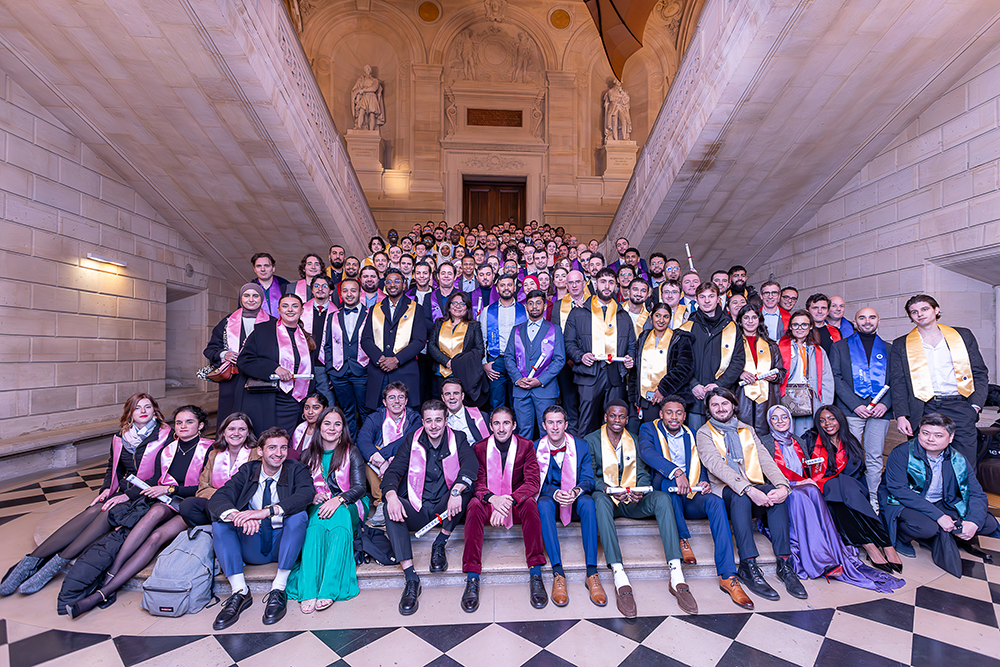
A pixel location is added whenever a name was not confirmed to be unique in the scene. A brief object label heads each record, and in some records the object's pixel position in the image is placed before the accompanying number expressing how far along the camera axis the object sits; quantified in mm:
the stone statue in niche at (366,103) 13156
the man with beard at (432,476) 3055
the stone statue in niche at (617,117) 13680
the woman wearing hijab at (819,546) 2935
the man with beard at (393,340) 3959
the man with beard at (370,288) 4700
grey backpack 2564
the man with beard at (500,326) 4207
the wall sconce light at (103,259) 5785
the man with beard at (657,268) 5320
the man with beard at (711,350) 3717
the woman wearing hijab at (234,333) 3773
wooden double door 13758
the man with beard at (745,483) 2902
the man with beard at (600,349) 3900
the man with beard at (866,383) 3736
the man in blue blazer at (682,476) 2916
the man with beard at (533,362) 3891
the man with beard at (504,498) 2797
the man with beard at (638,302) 4348
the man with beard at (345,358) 4062
